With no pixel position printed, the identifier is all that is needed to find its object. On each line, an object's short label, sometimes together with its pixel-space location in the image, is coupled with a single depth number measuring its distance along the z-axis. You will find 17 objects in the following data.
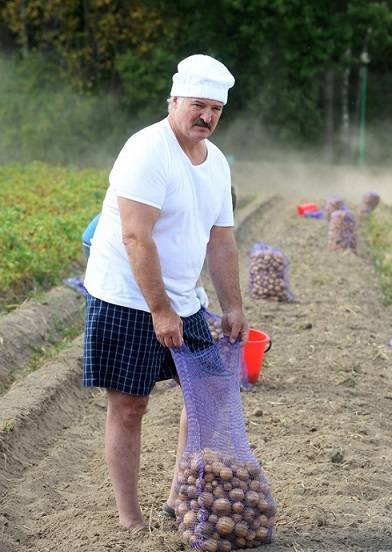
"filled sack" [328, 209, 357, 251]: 25.48
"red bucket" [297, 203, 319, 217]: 33.97
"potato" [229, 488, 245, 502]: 7.97
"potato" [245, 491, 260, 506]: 8.02
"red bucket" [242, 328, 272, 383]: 12.86
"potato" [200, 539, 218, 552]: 7.94
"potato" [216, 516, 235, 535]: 7.93
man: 7.75
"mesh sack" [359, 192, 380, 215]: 34.78
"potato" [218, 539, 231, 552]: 7.98
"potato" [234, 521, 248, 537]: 8.00
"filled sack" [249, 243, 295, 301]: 18.11
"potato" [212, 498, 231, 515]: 7.93
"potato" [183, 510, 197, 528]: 8.04
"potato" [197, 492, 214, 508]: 7.96
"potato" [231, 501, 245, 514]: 7.98
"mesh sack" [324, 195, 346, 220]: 31.31
